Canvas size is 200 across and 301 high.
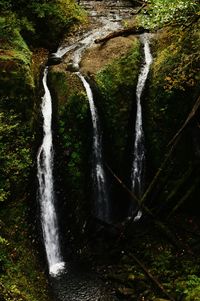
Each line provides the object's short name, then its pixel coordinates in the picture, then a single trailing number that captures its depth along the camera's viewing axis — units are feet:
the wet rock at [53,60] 53.78
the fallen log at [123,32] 57.67
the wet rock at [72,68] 51.52
